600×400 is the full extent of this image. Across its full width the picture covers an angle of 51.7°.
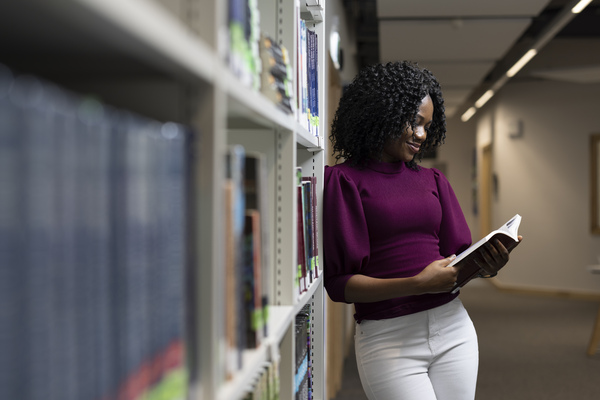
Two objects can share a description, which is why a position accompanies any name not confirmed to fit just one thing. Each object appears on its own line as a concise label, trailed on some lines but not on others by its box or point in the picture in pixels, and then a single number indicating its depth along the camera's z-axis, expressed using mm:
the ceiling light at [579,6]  4675
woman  1591
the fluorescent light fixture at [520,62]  6436
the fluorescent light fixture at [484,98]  9136
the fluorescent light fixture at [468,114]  11230
